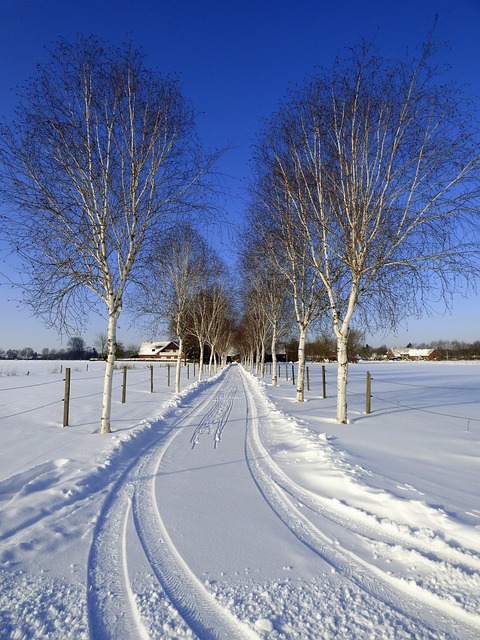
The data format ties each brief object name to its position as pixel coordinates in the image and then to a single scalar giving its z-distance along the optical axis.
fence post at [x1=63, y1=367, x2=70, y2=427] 8.95
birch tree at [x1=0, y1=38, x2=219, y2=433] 8.59
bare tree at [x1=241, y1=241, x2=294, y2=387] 17.72
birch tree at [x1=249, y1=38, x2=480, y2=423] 9.68
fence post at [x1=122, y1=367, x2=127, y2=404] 14.11
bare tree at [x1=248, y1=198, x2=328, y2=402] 12.62
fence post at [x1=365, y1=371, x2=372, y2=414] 12.12
